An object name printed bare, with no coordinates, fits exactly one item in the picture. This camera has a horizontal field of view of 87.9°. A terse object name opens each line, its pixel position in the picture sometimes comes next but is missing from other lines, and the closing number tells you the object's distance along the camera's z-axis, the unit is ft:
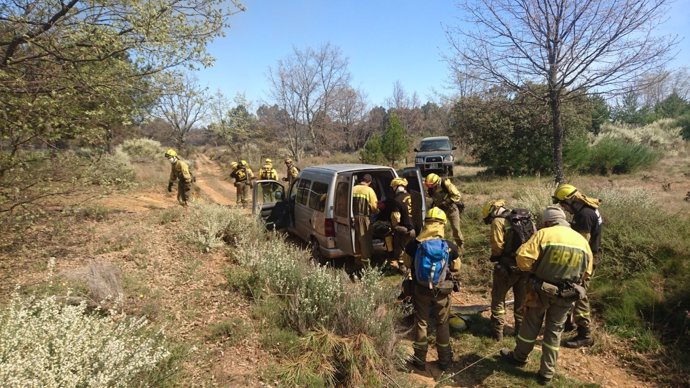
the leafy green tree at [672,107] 100.53
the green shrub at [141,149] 80.41
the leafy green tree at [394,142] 73.05
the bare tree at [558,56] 23.84
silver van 19.39
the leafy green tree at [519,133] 48.06
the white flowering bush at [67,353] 6.82
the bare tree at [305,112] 118.42
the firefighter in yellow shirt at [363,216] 18.90
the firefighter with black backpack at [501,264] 14.67
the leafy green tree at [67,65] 16.08
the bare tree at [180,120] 116.47
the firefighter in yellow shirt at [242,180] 40.04
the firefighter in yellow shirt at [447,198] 20.70
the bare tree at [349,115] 139.23
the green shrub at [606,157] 47.19
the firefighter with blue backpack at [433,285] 12.55
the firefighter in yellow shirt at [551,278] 11.75
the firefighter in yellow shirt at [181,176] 31.60
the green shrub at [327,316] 10.80
